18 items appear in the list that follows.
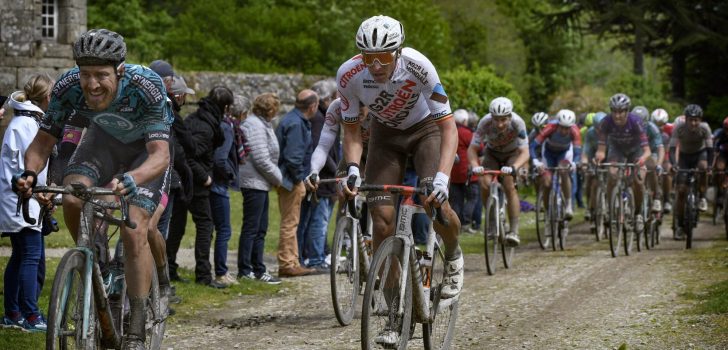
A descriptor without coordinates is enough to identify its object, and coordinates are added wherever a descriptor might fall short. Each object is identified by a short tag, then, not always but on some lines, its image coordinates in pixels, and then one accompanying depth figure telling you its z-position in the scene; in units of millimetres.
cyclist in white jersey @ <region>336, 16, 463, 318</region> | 8312
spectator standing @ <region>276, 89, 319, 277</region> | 14000
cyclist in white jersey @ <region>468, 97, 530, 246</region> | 15383
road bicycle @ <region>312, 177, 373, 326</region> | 10641
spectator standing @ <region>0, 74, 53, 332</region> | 9523
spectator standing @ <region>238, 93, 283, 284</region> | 13500
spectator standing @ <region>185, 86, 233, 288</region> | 12219
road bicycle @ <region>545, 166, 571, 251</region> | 18156
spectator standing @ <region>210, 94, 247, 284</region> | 12820
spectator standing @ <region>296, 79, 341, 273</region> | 14617
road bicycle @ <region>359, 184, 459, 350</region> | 7617
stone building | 29281
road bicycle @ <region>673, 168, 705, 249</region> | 19016
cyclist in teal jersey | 7223
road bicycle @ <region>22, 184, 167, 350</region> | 6598
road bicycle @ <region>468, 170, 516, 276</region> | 15008
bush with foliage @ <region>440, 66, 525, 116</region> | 33625
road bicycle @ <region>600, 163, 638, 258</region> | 17484
